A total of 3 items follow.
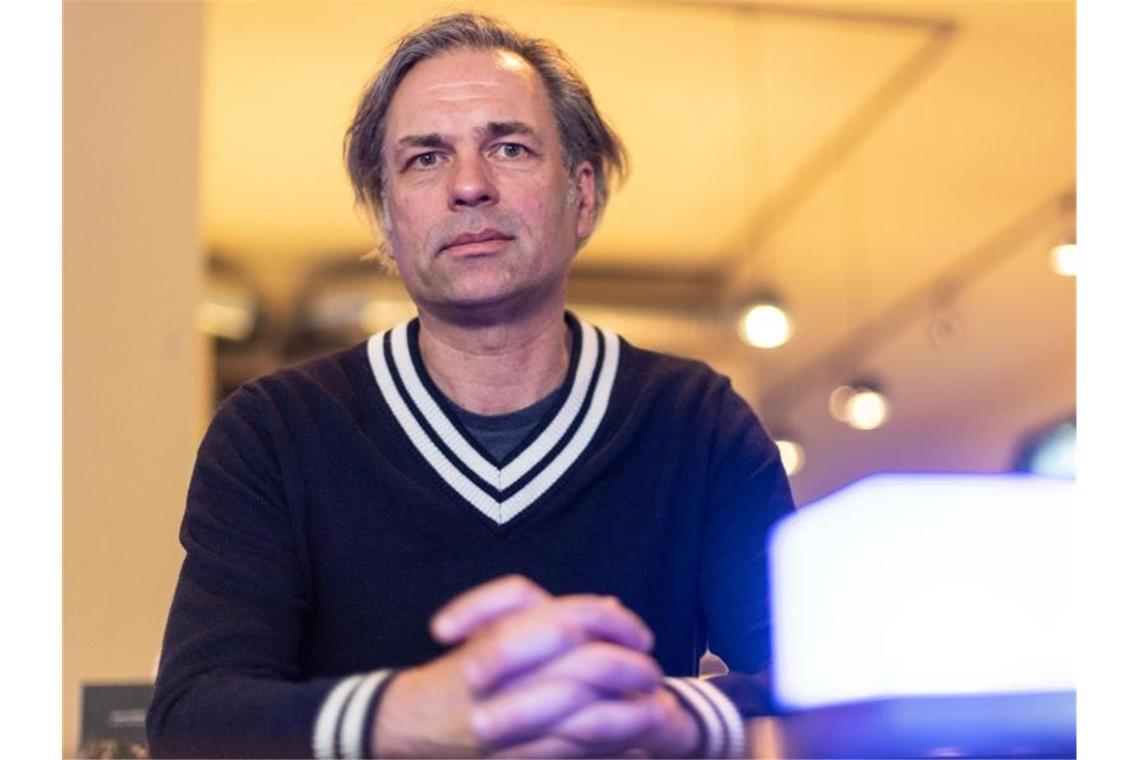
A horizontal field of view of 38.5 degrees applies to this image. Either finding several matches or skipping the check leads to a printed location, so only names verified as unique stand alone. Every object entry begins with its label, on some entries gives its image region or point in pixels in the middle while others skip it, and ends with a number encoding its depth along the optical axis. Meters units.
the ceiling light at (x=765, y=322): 6.51
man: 1.48
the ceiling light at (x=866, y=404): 7.43
